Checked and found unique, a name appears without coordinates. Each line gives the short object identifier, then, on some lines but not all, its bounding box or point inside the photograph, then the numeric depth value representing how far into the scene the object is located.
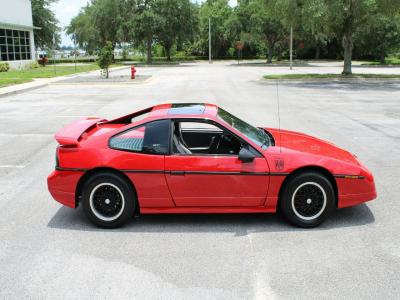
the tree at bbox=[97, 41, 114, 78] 31.14
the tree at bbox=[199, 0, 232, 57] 76.81
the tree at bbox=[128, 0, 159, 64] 56.69
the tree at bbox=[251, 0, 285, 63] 55.44
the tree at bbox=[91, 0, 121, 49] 60.53
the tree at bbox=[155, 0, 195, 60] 57.53
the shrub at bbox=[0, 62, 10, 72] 41.03
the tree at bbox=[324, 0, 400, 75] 26.34
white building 45.34
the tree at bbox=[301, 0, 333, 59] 26.00
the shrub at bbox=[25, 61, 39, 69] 47.70
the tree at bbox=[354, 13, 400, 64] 52.66
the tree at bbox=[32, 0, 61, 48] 59.97
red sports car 5.38
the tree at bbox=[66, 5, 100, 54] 78.59
